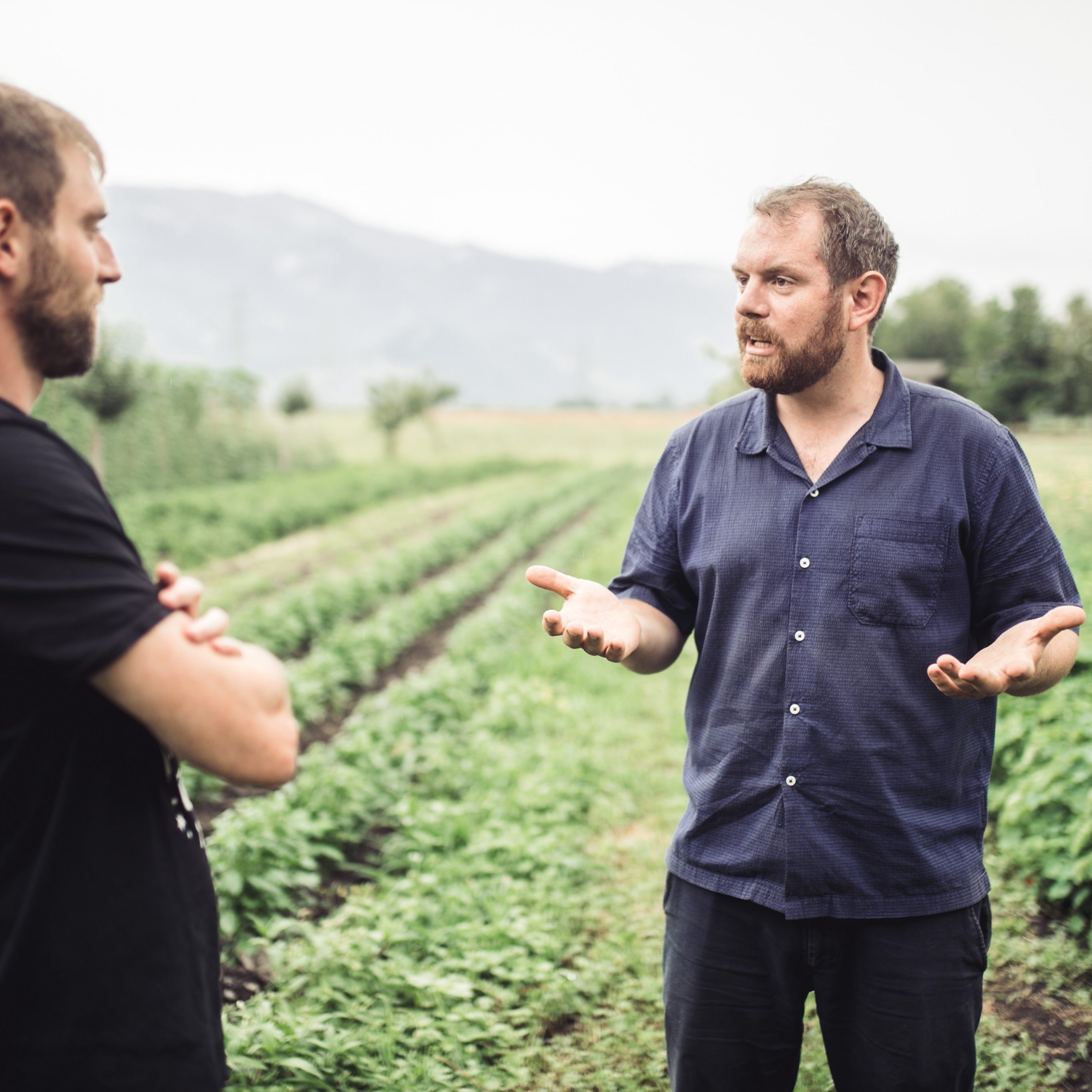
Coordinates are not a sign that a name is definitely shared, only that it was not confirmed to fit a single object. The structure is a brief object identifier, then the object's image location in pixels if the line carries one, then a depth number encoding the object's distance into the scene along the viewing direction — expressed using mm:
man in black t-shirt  1197
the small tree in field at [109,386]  16734
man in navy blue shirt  2020
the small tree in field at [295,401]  29812
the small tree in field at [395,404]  42156
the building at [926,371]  53656
